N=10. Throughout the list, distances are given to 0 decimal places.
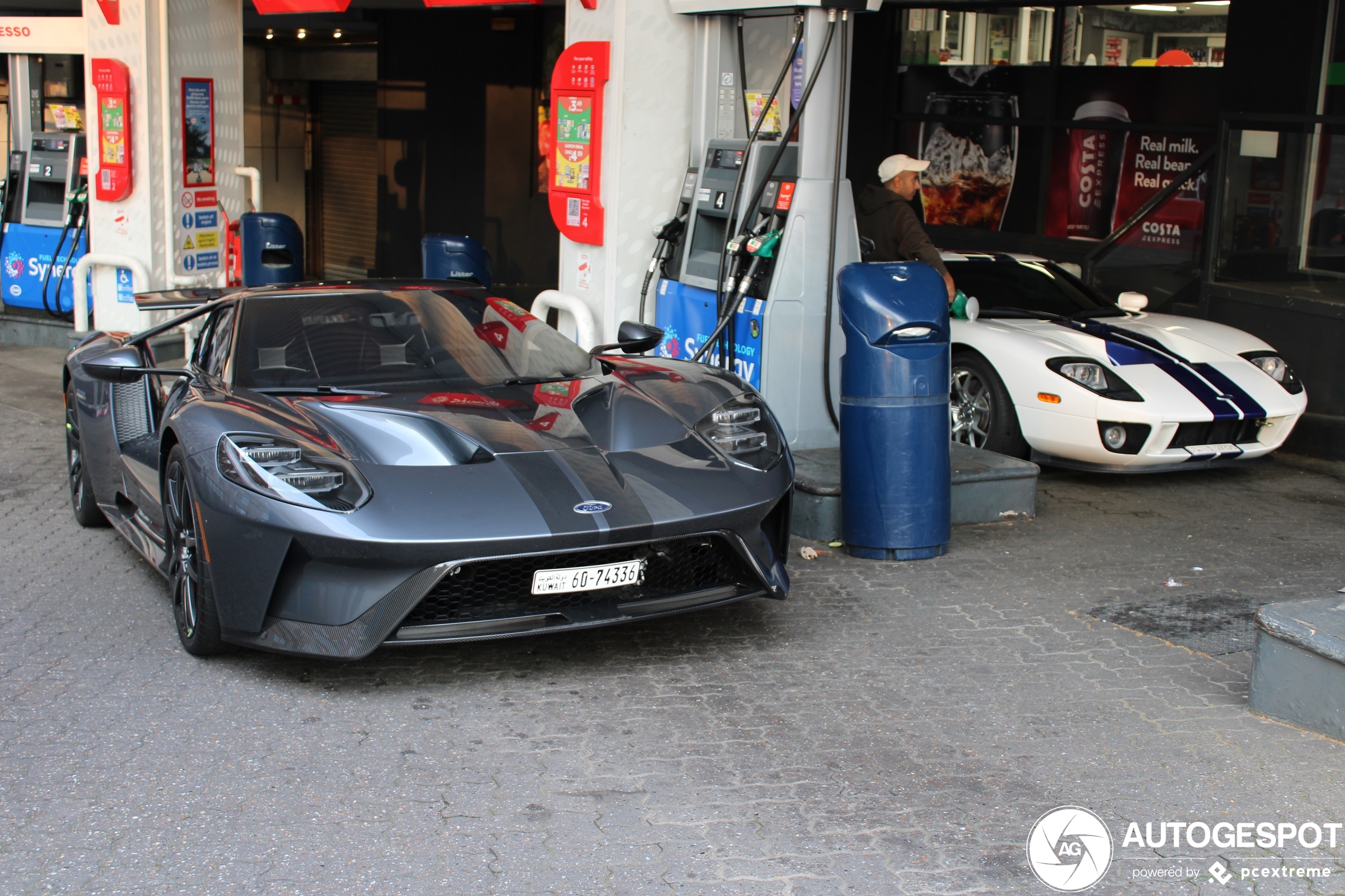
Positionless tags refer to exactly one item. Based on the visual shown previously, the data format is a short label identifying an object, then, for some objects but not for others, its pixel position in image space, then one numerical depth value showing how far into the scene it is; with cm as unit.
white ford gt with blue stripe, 725
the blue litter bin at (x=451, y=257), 916
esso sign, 1213
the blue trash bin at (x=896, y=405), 587
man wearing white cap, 778
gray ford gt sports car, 420
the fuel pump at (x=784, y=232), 693
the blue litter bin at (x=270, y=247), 1042
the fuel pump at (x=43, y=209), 1229
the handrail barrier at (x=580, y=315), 811
